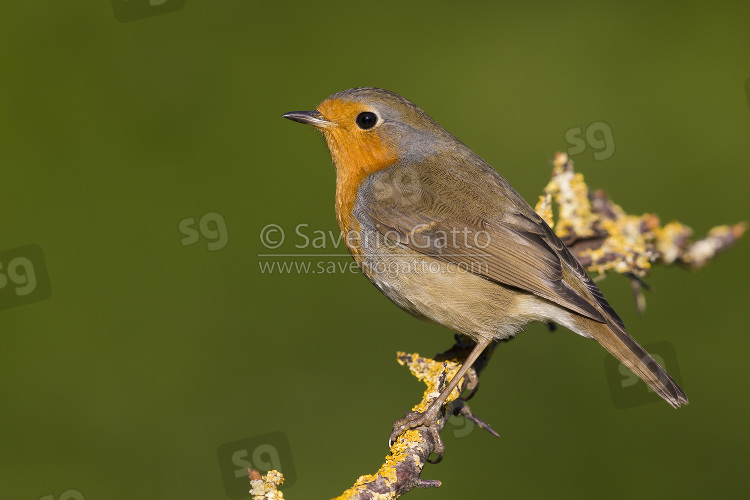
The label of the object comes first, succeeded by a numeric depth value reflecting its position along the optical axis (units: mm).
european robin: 5852
